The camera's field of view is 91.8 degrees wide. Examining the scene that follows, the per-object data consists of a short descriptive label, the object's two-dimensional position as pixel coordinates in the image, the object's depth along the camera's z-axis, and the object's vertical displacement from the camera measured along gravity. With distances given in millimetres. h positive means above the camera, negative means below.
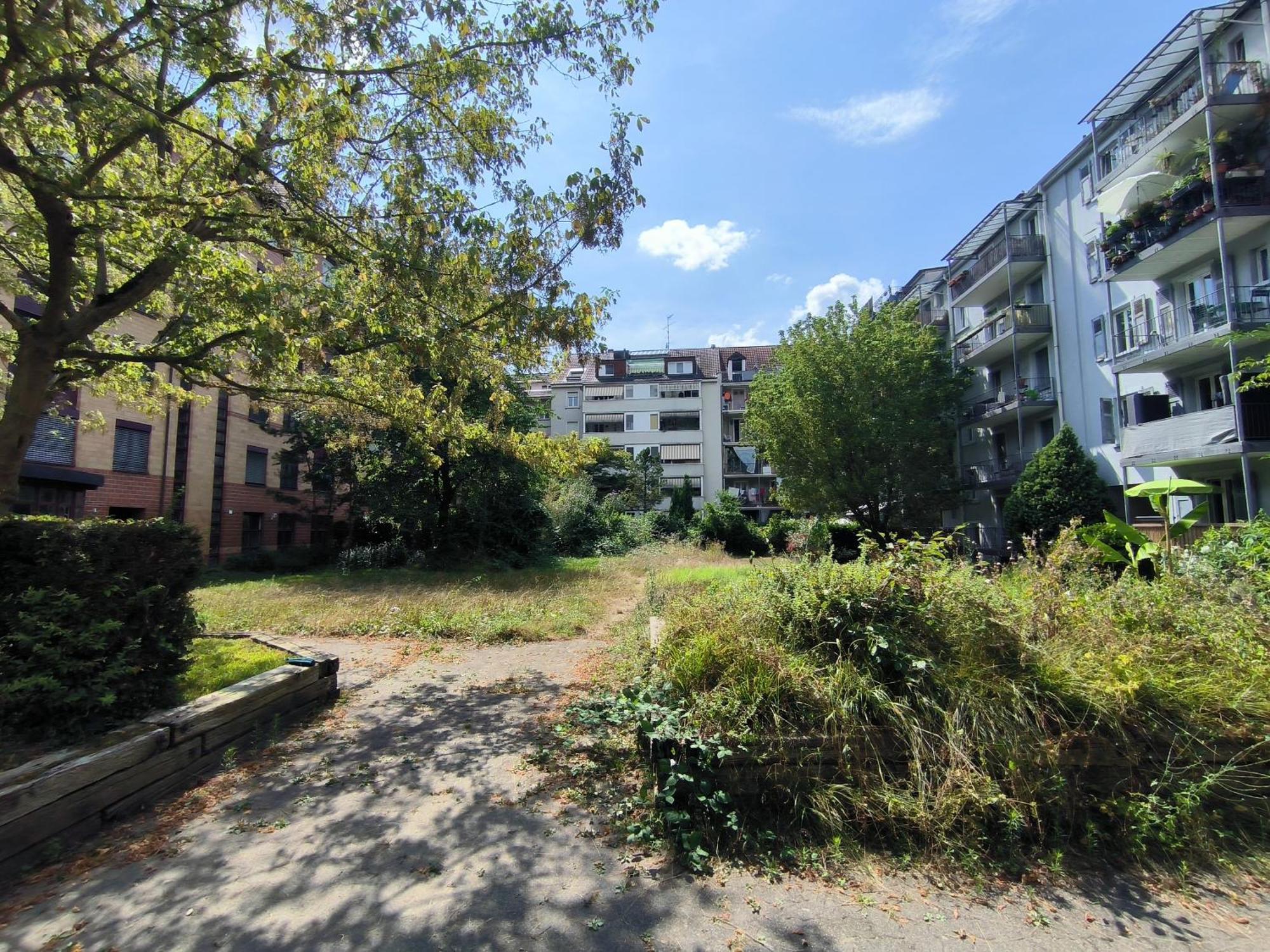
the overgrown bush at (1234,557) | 5625 -384
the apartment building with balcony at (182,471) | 18047 +2213
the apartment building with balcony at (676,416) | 51375 +9689
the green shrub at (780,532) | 30156 -146
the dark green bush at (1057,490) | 18656 +1141
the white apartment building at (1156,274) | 14031 +7084
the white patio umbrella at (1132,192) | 16031 +9011
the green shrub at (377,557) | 22766 -918
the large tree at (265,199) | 5465 +3484
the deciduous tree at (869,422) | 25859 +4536
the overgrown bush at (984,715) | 3338 -1098
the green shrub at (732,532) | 32188 -151
